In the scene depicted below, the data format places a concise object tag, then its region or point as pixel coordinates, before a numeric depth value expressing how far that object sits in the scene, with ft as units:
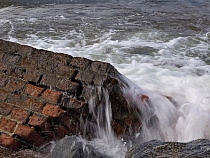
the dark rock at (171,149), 13.37
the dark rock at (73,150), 14.26
